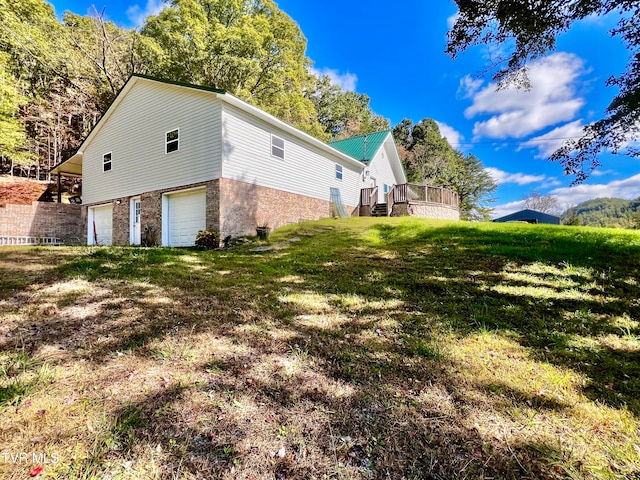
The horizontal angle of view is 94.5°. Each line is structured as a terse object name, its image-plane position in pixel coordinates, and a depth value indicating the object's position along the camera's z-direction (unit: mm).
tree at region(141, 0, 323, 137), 18719
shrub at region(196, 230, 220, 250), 9734
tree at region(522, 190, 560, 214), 50281
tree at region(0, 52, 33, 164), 14961
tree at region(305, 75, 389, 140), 29327
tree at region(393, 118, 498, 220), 32025
